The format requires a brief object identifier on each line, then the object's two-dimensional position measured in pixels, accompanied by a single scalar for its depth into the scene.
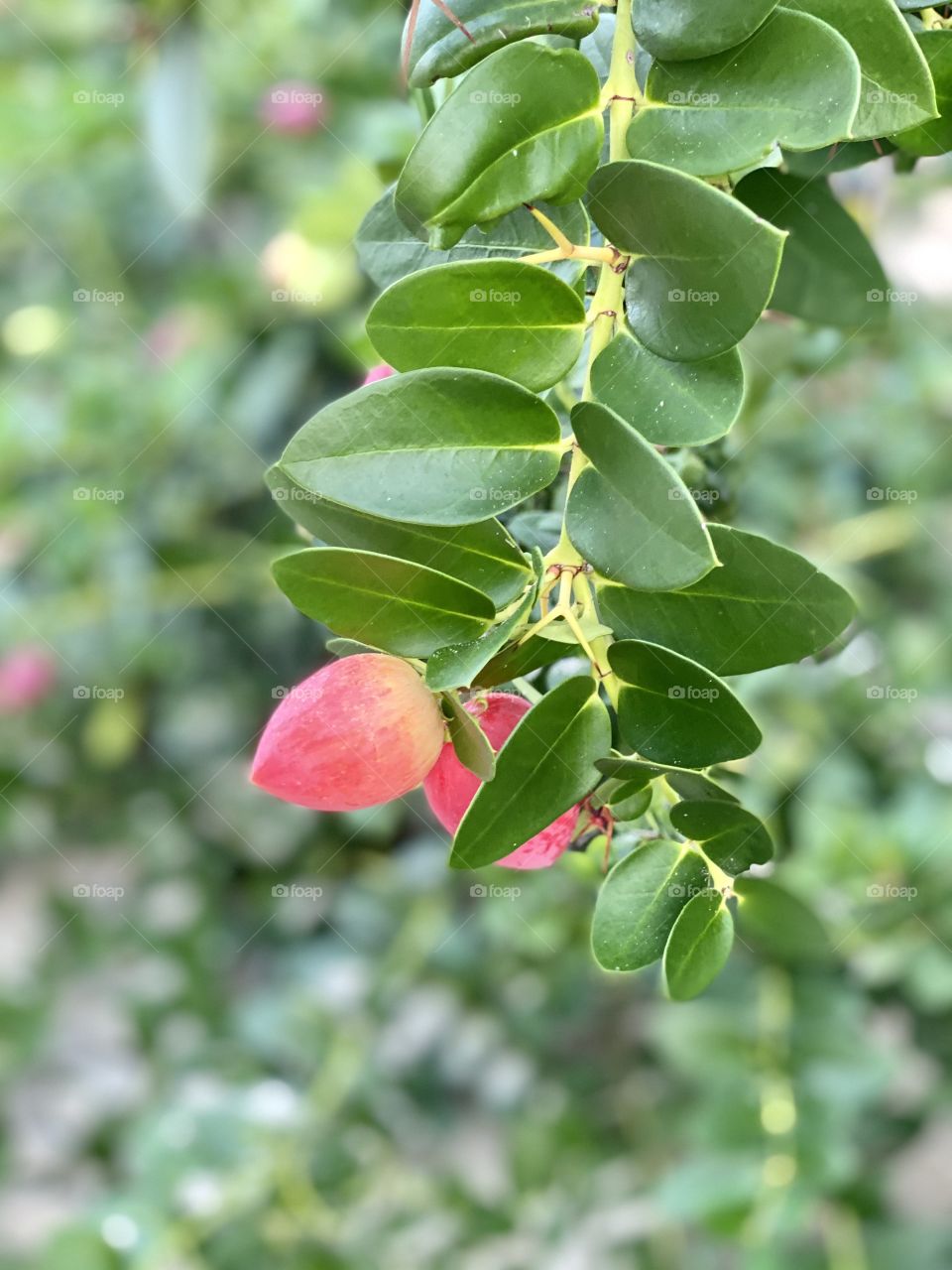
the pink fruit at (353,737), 0.26
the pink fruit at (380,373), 0.31
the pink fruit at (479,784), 0.27
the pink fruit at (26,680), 1.05
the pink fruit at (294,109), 0.83
